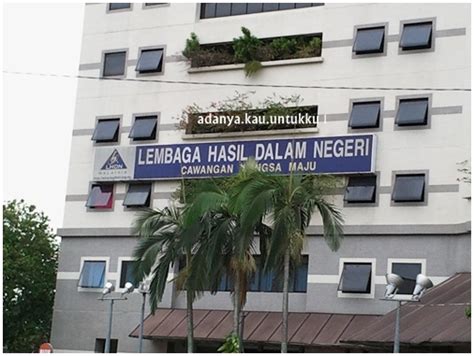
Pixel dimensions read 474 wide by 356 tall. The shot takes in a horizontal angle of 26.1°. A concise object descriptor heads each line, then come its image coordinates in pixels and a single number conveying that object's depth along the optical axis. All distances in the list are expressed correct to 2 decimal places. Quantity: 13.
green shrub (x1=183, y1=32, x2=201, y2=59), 35.91
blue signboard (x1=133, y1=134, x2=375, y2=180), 32.69
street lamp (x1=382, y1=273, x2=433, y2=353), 24.20
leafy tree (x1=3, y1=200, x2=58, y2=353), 42.69
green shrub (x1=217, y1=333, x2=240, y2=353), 21.27
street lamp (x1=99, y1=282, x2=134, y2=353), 30.14
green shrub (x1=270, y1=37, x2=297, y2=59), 34.88
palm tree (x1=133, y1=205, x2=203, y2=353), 30.05
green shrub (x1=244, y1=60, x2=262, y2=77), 34.75
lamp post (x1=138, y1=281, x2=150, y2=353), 30.58
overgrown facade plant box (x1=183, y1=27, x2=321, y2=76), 34.75
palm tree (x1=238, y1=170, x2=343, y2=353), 26.80
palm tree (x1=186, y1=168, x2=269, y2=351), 27.80
